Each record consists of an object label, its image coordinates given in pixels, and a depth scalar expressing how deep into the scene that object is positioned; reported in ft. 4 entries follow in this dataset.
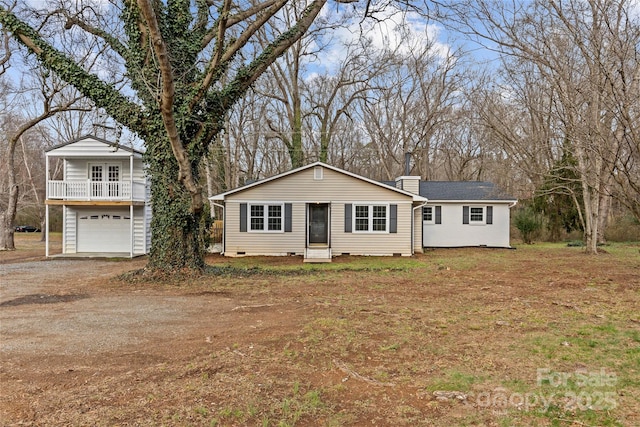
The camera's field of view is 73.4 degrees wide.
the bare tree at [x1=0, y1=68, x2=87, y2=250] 61.46
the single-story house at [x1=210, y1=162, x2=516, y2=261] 57.62
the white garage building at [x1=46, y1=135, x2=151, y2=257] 57.77
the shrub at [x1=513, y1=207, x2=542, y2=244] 77.82
